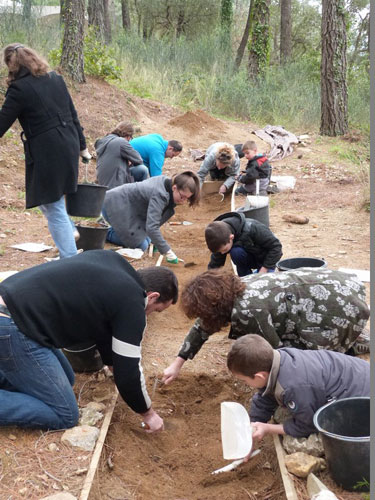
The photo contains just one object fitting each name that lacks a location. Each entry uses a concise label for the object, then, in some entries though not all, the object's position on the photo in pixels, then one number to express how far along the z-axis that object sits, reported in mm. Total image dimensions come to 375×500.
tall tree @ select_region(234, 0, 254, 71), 23383
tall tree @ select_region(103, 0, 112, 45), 18411
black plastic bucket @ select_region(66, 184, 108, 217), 5234
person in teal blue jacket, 7453
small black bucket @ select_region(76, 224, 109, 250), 5875
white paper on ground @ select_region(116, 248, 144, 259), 6134
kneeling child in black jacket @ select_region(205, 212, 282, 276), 4570
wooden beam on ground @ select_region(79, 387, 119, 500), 2612
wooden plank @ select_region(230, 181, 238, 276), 7703
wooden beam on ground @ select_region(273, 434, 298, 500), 2541
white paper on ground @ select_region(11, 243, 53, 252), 6133
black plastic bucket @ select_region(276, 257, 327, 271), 4605
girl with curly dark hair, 3158
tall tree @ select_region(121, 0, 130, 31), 24562
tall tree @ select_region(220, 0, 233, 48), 22141
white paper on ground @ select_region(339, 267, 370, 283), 5406
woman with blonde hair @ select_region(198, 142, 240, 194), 8102
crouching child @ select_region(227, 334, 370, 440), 2719
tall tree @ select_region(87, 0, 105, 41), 16078
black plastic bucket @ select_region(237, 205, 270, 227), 6015
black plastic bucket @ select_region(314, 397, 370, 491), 2445
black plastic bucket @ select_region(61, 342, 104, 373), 3680
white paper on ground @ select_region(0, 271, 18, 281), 4879
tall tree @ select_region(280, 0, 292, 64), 22078
